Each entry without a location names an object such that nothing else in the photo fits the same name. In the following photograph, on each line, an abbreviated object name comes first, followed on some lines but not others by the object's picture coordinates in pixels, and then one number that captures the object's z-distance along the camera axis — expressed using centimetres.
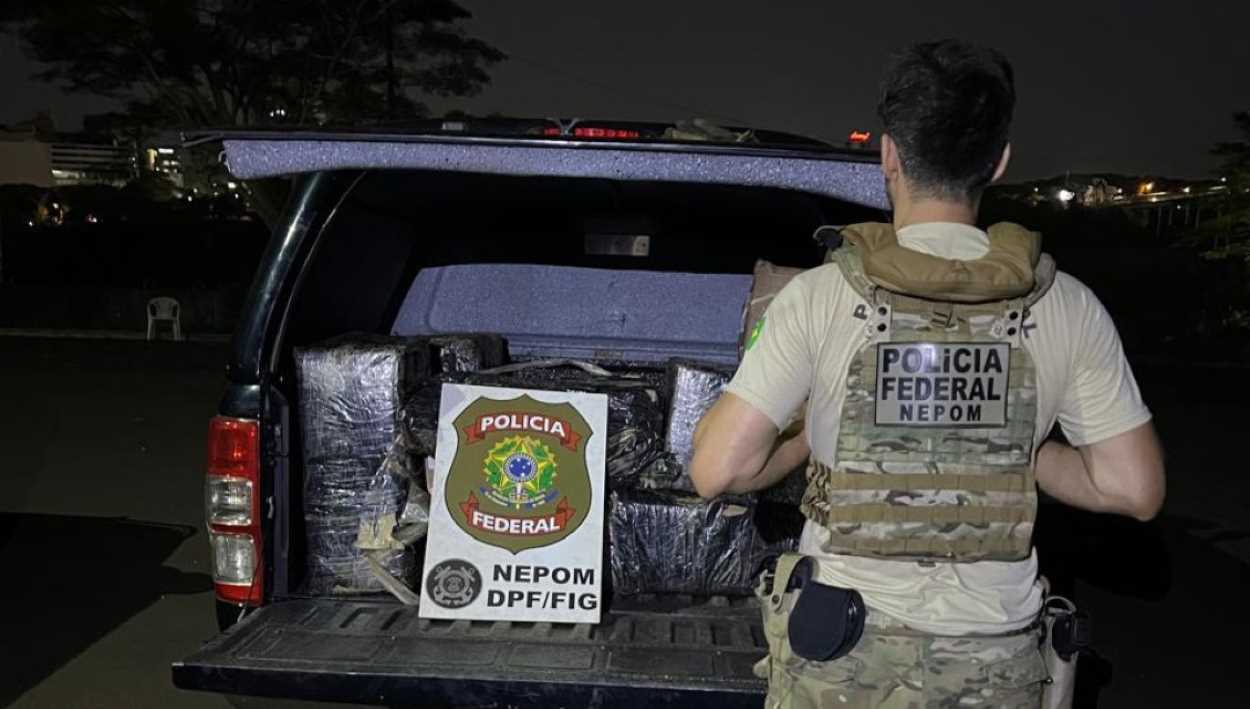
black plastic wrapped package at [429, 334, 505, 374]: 377
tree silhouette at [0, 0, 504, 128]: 1988
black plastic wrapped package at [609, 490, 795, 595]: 331
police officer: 177
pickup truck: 258
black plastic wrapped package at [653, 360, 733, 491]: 340
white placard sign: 310
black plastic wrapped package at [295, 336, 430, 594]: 327
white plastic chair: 1889
